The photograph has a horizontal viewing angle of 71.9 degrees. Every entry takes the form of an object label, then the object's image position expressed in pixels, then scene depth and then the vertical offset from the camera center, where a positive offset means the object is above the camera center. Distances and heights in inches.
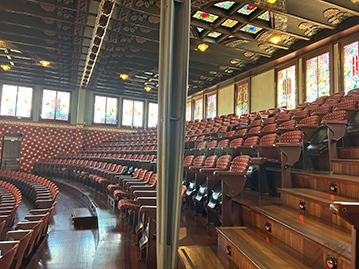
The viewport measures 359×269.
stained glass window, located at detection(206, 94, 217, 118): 395.9 +76.4
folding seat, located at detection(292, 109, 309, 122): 147.1 +25.7
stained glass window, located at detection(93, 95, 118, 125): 442.9 +73.7
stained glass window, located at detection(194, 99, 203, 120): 434.2 +78.0
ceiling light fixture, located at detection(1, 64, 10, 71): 312.6 +103.4
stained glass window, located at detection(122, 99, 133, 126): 466.0 +73.3
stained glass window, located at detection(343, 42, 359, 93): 210.2 +77.5
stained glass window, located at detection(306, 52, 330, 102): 237.0 +77.4
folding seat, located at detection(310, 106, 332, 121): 133.6 +26.9
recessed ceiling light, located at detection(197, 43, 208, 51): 254.5 +109.6
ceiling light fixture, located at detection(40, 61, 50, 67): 302.0 +105.8
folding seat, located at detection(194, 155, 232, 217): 91.0 -12.8
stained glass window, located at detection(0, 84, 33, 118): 382.9 +74.7
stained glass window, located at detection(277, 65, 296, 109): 269.1 +74.8
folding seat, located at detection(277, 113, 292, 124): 164.5 +26.0
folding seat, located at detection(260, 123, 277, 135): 142.5 +16.0
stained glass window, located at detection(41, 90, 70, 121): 406.6 +73.8
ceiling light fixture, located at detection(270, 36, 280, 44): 238.1 +111.1
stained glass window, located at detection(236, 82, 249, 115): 331.7 +74.9
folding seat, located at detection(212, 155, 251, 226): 79.2 -11.2
